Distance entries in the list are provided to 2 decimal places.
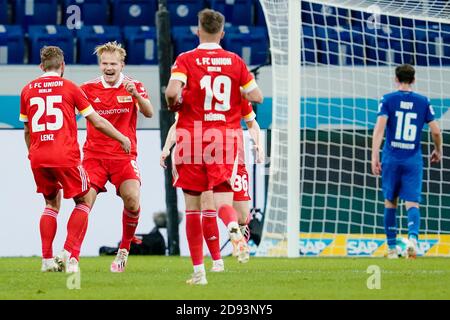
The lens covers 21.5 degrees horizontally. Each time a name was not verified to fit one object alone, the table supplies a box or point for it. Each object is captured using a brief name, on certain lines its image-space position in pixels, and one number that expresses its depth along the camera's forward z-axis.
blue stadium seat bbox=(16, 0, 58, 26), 18.19
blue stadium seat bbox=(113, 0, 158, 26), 18.41
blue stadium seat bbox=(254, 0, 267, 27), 18.59
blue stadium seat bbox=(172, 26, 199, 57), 16.95
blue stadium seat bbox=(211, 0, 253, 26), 18.44
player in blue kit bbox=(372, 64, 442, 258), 11.57
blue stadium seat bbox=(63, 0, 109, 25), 18.25
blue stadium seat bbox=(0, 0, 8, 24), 18.11
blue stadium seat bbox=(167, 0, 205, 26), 18.29
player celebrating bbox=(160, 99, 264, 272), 7.99
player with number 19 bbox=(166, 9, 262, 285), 7.55
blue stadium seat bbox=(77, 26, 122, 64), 16.98
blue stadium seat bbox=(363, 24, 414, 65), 16.10
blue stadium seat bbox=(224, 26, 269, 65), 16.97
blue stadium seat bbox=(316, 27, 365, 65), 16.53
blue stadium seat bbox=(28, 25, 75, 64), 16.84
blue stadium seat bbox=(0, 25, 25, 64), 16.92
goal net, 13.33
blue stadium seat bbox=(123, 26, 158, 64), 17.09
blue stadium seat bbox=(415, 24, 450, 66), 16.06
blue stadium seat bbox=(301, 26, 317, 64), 16.36
